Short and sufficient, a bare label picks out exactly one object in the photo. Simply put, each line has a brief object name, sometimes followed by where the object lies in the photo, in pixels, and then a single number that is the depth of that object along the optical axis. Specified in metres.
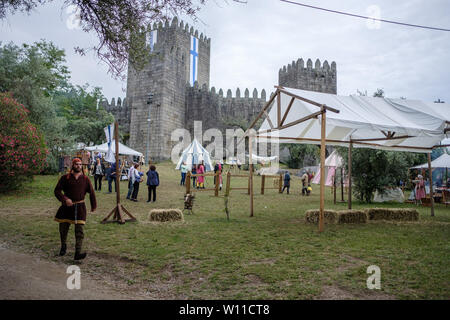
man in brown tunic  4.66
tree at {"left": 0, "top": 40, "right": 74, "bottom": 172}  18.73
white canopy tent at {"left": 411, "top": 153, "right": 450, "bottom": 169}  15.01
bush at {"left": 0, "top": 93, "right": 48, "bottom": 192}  11.76
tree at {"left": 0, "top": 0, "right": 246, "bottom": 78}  5.54
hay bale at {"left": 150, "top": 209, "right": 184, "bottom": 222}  7.76
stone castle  32.66
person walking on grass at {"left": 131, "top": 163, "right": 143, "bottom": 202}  12.03
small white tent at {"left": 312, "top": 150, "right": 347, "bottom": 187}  22.84
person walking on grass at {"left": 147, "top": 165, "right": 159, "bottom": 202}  11.55
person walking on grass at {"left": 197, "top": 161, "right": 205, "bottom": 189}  16.97
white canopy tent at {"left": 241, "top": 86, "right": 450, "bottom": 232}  6.86
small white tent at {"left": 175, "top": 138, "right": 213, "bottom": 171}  20.09
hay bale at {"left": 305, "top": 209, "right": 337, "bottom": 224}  7.84
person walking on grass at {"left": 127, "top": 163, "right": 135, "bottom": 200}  12.08
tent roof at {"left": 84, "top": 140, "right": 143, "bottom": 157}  19.88
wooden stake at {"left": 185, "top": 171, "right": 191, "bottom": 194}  12.30
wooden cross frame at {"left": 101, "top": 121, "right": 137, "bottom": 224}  7.30
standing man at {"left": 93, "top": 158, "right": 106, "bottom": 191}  14.02
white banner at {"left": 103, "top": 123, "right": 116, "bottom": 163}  8.26
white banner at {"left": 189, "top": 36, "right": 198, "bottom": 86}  49.27
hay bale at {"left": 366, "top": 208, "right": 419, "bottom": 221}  8.54
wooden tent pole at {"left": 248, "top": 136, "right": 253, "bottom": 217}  8.61
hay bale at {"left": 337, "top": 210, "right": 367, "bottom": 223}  7.91
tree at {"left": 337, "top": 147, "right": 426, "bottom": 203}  13.38
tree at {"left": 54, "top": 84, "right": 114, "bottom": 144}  31.92
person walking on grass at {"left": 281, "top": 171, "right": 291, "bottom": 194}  17.22
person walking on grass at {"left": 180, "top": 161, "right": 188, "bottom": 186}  18.20
